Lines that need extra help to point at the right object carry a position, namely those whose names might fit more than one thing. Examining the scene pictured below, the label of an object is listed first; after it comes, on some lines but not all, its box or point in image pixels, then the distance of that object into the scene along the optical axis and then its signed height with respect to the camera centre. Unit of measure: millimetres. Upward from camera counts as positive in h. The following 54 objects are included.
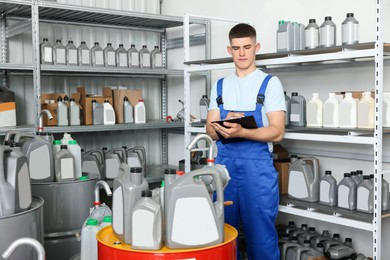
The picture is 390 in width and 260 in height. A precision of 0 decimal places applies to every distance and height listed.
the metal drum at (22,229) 2244 -551
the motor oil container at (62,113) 4430 -4
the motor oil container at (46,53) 4383 +547
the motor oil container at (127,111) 4836 +11
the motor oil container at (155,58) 5051 +559
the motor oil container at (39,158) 3074 -283
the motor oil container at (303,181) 3490 -515
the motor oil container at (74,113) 4531 -1
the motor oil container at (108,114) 4699 -15
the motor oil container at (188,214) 2035 -433
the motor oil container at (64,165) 3221 -343
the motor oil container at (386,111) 3118 -17
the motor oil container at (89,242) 2490 -664
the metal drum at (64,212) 3205 -666
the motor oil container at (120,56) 4828 +559
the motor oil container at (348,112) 3195 -20
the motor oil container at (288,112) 3674 -17
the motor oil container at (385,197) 3074 -563
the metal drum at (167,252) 2021 -596
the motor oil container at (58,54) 4449 +545
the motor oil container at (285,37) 3596 +539
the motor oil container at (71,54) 4531 +551
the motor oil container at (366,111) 3107 -15
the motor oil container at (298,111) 3551 -9
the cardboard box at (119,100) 4820 +121
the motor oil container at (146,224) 2021 -470
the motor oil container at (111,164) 4656 -495
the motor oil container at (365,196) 3102 -562
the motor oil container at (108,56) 4766 +555
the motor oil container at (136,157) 4848 -449
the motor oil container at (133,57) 4898 +555
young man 3174 -250
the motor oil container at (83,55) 4617 +550
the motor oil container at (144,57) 4973 +558
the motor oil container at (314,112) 3436 -18
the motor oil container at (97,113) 4675 -3
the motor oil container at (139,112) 4898 -1
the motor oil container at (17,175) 2314 -296
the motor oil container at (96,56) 4710 +550
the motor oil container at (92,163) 4539 -470
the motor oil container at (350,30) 3230 +524
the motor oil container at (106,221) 2600 -588
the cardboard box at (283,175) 3766 -505
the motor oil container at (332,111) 3322 -13
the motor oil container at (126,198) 2131 -383
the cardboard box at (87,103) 4660 +95
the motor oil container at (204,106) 4531 +47
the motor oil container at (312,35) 3467 +533
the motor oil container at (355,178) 3281 -469
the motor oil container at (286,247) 3564 -1008
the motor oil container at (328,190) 3375 -563
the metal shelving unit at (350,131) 2883 -149
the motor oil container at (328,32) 3412 +542
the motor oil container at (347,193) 3232 -563
